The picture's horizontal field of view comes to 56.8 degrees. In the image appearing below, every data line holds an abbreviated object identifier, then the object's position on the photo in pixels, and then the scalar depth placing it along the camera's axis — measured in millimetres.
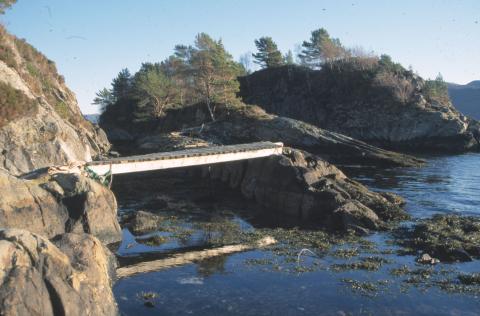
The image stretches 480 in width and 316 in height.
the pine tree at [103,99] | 130875
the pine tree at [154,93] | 94062
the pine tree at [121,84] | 129625
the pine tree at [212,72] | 85688
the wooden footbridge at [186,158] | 28911
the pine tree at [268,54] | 131888
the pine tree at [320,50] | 126250
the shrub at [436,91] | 101600
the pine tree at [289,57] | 157000
